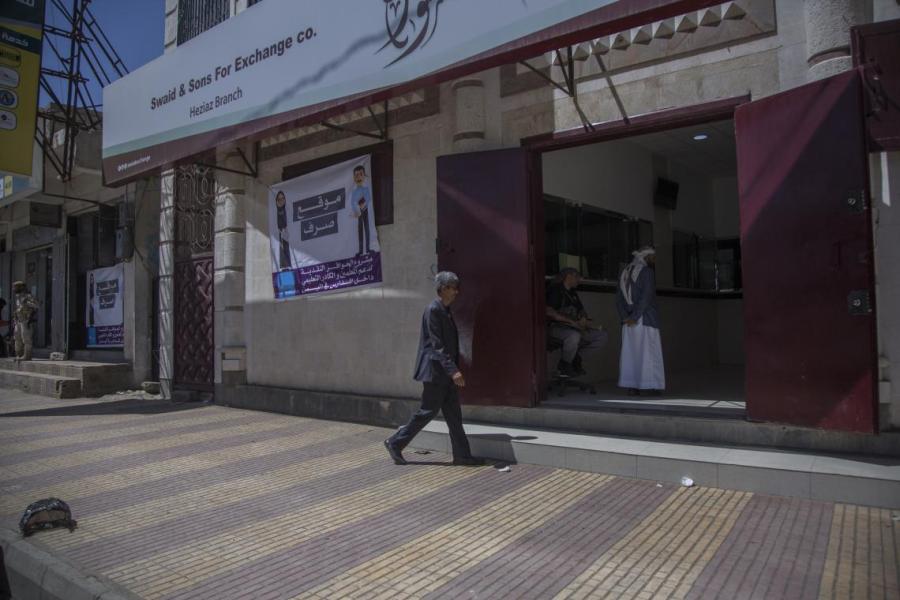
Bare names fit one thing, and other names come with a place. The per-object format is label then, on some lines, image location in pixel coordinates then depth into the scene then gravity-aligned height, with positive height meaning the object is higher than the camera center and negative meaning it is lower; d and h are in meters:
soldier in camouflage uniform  13.70 +0.22
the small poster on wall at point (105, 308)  13.25 +0.40
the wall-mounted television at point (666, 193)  10.52 +2.11
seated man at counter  7.65 -0.08
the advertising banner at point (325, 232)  8.37 +1.32
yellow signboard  8.97 +3.82
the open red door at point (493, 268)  6.70 +0.56
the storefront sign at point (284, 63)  5.76 +3.02
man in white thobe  7.19 -0.22
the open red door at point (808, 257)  4.74 +0.44
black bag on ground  4.31 -1.37
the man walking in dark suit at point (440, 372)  5.73 -0.51
